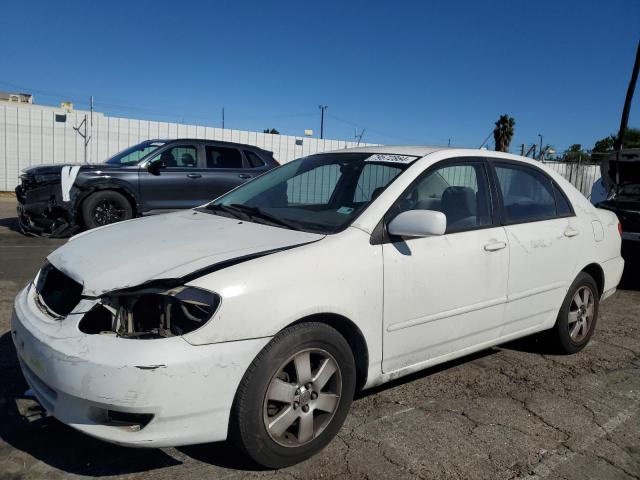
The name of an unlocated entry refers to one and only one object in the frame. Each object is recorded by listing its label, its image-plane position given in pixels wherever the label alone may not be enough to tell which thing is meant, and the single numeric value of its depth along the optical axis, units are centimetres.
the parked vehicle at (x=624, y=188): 732
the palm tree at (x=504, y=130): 3138
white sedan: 228
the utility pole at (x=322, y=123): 5750
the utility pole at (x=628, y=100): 1412
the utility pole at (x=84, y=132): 1500
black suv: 845
